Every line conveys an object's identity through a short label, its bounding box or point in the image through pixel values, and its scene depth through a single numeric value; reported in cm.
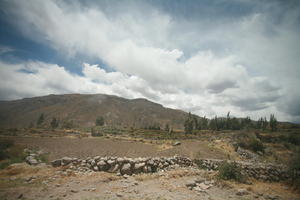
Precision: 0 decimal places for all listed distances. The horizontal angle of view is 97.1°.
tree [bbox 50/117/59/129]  6581
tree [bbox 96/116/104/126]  7981
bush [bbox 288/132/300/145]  2610
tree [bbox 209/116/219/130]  7131
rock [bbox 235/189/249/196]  659
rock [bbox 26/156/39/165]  980
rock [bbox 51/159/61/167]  967
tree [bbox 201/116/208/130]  7698
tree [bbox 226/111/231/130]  7182
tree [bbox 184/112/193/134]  5766
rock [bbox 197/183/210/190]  709
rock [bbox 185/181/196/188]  721
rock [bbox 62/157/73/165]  972
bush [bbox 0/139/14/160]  1083
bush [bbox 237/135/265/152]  1830
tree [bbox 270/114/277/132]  5398
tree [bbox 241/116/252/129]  7512
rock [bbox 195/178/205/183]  789
